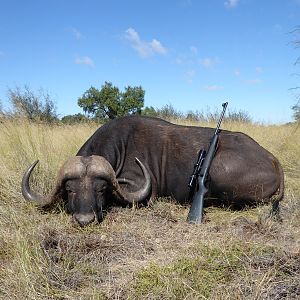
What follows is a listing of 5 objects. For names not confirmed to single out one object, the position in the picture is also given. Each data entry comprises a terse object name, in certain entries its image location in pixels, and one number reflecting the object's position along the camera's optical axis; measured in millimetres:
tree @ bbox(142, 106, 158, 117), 31172
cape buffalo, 4316
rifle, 4131
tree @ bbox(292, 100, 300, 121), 11978
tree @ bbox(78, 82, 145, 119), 31073
